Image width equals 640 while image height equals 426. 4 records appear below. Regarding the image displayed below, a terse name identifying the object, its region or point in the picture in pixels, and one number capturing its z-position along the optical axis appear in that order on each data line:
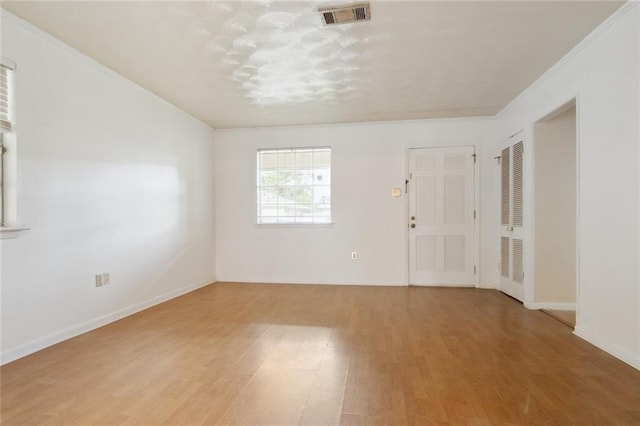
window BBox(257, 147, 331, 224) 5.48
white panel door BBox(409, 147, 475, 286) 5.08
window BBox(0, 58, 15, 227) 2.48
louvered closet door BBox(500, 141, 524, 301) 4.15
